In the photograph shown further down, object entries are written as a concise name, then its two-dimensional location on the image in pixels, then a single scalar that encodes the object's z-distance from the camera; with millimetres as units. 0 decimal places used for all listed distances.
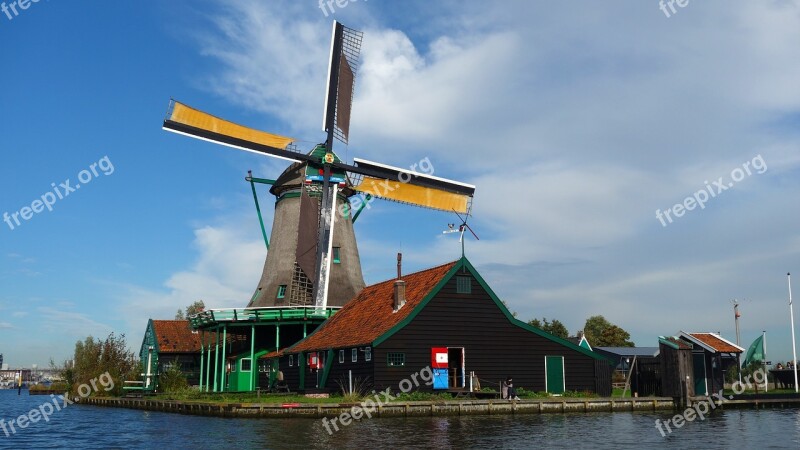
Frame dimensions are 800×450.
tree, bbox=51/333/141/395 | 60156
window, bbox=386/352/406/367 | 36875
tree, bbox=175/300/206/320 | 98894
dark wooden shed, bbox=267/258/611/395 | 37219
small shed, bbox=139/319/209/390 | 60366
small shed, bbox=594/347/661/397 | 41938
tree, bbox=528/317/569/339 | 85512
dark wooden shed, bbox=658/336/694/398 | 37906
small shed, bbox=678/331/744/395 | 40844
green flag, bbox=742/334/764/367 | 52688
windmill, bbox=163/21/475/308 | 48250
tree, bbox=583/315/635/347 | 87812
